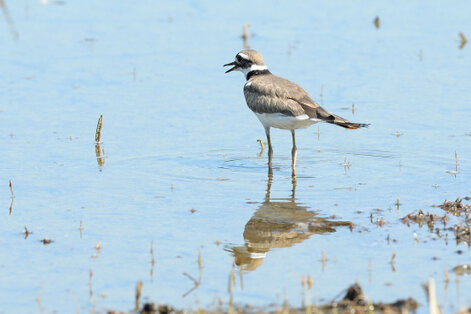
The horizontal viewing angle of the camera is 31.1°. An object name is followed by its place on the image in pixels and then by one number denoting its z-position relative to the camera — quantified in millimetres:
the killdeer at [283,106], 10688
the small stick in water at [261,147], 11867
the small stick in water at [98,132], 11677
